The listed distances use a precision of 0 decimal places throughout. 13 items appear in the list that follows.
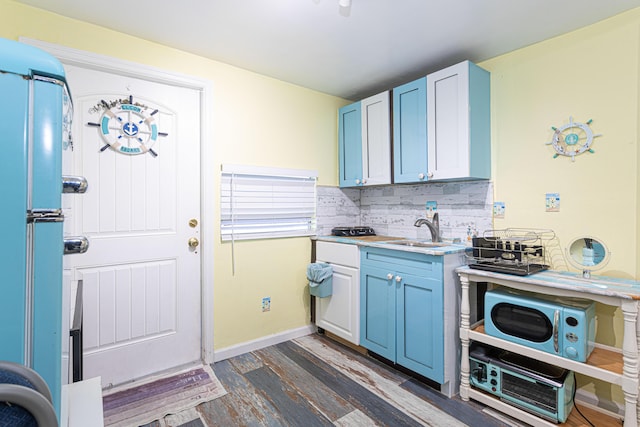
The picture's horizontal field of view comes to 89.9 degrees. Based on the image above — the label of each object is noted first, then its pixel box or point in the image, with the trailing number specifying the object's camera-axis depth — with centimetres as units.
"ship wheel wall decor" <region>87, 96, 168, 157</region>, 206
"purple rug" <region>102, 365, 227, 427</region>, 183
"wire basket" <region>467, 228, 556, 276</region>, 189
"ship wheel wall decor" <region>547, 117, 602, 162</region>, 194
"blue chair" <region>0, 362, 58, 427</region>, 49
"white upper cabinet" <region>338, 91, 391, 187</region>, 274
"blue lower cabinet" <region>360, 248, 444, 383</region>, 203
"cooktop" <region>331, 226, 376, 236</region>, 300
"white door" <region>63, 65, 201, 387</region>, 202
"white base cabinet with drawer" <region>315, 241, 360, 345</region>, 257
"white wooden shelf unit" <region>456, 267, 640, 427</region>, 148
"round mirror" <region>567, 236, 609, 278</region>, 175
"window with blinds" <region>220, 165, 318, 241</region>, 252
